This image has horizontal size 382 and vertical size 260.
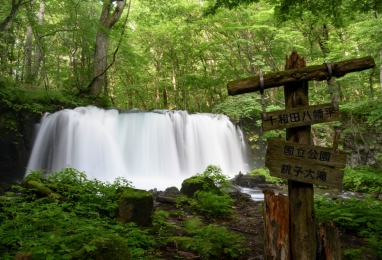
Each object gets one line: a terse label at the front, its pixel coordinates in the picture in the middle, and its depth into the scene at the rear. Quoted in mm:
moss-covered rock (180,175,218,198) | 7759
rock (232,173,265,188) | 12102
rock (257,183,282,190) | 11655
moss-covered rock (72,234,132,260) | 3035
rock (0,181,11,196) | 8477
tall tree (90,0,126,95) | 14352
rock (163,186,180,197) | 8583
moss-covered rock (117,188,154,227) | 4812
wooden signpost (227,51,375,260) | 2645
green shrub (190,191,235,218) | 6367
